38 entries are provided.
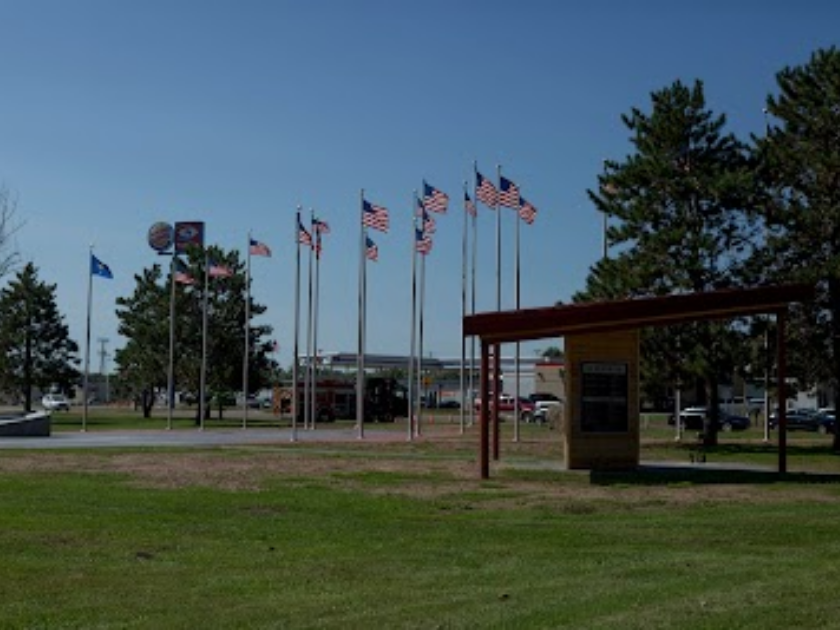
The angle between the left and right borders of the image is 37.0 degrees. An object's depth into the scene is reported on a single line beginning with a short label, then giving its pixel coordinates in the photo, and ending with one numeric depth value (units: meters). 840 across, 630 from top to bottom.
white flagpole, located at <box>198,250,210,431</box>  56.38
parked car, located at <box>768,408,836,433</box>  66.25
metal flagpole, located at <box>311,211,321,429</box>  48.53
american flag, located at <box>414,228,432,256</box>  47.19
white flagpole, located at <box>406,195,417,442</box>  48.12
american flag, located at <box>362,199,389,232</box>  45.28
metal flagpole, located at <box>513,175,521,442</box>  44.28
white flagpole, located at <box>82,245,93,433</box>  55.08
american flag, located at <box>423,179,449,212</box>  45.00
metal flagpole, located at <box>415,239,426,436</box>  48.26
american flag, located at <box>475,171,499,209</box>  45.38
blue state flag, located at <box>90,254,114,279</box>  55.66
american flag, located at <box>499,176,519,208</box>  45.84
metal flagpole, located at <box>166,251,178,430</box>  56.19
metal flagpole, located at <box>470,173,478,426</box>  49.12
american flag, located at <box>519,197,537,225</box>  46.72
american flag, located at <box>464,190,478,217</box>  48.66
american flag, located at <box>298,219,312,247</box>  48.12
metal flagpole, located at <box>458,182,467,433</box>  50.54
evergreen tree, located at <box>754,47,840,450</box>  38.81
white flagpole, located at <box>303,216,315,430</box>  49.97
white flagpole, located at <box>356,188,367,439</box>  46.03
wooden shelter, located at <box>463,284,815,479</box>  24.33
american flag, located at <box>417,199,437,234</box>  47.03
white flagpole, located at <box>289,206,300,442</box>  44.12
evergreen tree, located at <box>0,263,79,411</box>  72.56
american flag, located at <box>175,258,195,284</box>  61.84
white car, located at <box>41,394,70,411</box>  99.94
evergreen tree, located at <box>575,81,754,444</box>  39.09
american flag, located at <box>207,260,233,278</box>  54.55
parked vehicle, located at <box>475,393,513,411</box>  84.56
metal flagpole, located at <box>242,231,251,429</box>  55.31
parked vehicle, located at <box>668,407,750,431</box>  64.94
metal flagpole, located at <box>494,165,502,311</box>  48.72
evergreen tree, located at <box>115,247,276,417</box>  68.06
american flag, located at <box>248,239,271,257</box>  52.25
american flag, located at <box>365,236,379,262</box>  47.16
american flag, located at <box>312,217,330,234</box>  48.12
